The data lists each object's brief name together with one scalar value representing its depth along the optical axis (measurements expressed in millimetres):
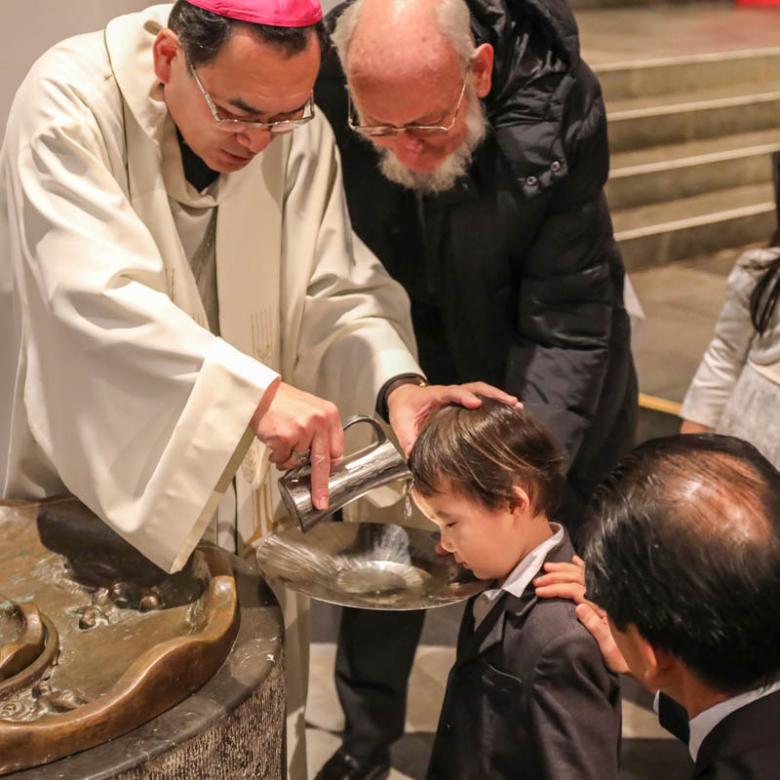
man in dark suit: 1577
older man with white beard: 2545
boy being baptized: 2160
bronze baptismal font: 1890
